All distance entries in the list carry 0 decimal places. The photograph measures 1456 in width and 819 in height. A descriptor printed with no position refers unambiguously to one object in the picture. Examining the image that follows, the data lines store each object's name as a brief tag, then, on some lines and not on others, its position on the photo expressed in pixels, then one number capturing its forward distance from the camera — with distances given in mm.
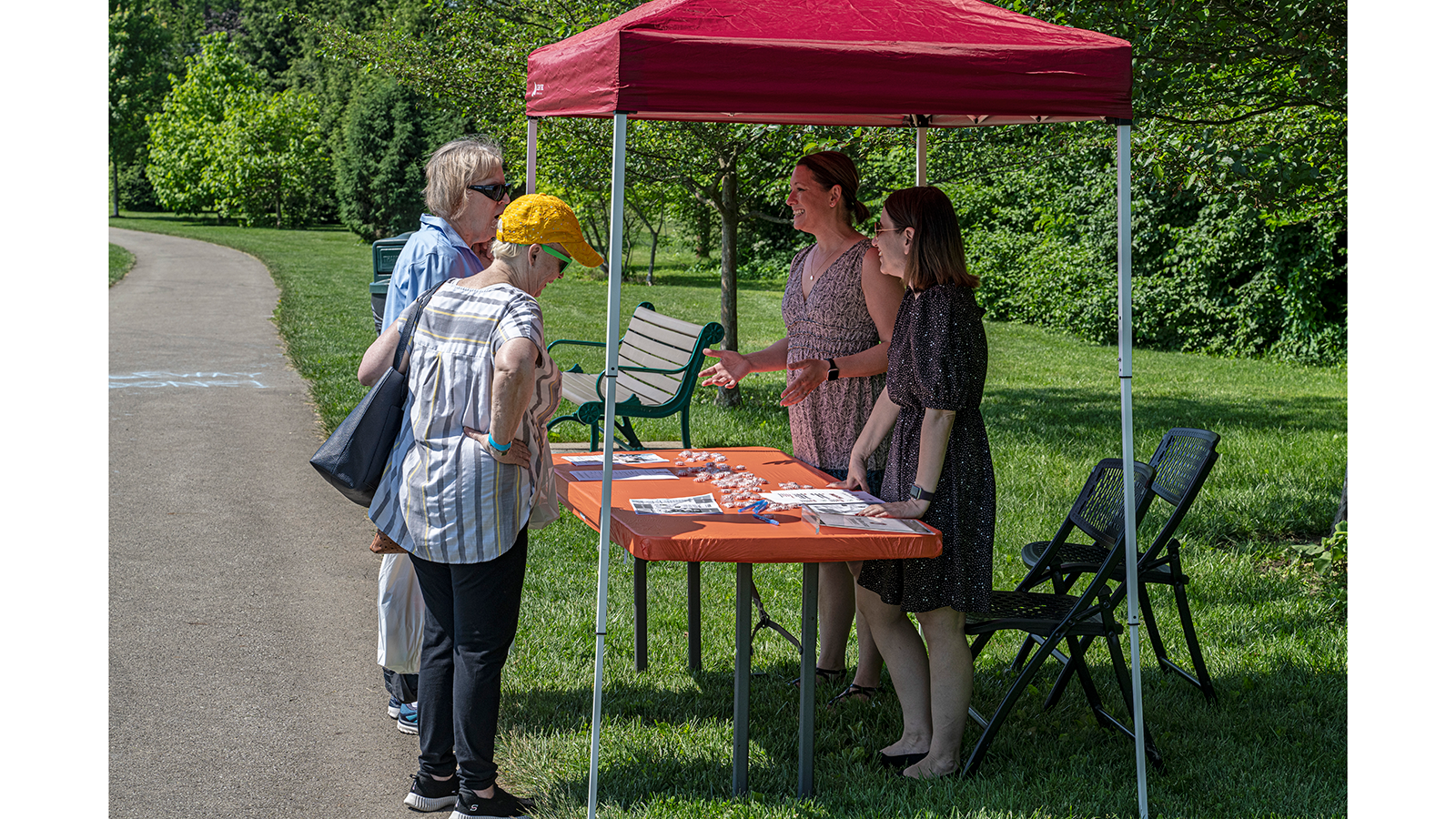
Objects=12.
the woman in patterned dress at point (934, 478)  3705
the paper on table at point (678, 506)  3822
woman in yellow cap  3373
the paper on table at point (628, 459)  4676
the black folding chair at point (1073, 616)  3918
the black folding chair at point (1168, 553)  4250
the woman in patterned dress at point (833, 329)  4270
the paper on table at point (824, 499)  3916
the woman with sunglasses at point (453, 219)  3955
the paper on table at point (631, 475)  4348
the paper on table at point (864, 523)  3578
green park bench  7738
